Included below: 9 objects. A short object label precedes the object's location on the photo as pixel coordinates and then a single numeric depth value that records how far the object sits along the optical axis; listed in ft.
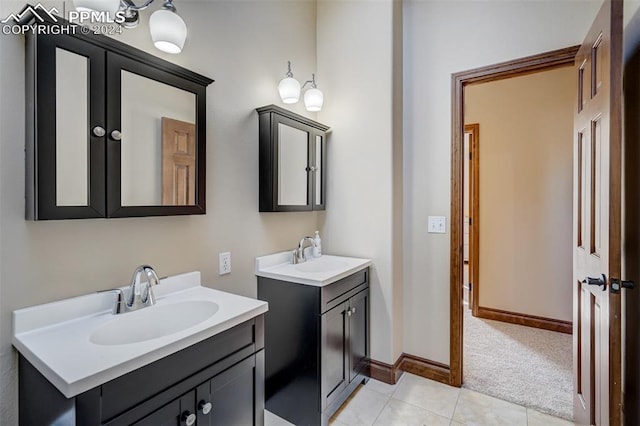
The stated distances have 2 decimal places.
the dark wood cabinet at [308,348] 5.73
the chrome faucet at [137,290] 4.16
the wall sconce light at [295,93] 6.88
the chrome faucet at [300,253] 7.25
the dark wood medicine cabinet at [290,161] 6.46
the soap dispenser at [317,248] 7.79
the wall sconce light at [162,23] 4.12
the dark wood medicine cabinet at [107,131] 3.43
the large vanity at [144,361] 2.77
